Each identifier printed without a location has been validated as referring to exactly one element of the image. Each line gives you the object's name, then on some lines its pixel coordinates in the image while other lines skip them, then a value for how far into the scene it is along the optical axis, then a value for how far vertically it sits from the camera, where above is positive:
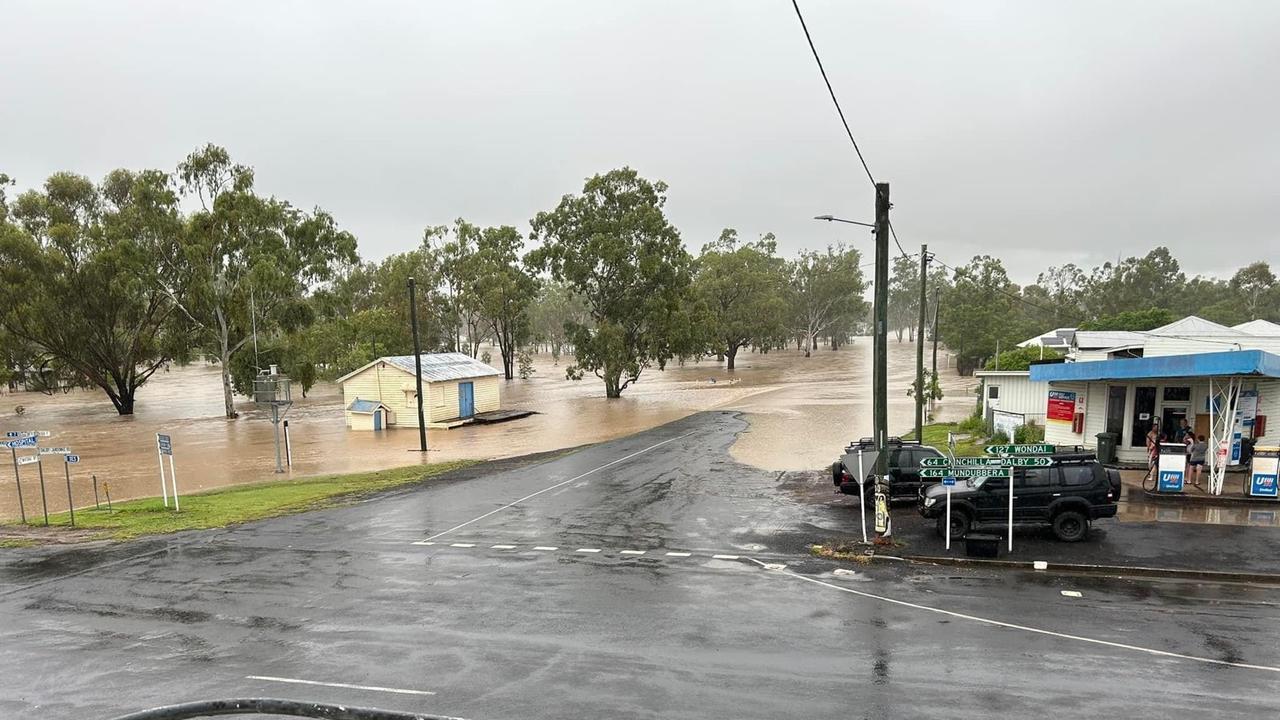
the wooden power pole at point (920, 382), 27.22 -2.71
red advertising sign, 22.42 -3.09
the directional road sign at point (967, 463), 14.09 -3.07
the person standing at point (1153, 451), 18.08 -3.83
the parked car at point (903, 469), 17.91 -4.02
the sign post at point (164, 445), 20.61 -3.27
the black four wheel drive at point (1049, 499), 14.20 -3.95
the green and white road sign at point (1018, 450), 14.42 -2.90
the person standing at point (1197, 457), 18.12 -4.00
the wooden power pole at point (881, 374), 14.59 -1.22
